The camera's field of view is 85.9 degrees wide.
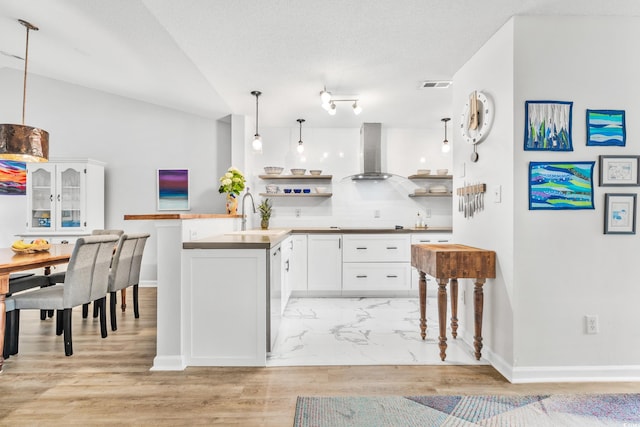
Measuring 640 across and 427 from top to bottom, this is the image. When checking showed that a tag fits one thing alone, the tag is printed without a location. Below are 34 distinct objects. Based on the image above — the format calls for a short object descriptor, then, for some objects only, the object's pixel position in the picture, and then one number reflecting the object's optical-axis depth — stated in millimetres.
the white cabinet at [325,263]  4535
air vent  3479
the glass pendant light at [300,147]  4668
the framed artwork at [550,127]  2279
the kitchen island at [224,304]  2453
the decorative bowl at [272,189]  5027
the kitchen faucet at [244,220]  4773
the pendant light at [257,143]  4004
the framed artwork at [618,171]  2273
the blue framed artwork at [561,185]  2270
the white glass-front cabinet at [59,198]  4801
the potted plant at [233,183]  4171
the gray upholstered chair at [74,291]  2654
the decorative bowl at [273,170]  4984
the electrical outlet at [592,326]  2275
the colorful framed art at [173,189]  5266
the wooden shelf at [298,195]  4992
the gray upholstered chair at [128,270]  3340
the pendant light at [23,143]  2846
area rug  1786
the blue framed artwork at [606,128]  2281
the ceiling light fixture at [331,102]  3223
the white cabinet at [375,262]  4523
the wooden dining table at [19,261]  2377
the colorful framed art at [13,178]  5047
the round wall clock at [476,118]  2570
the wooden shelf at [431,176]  4934
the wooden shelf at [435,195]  4989
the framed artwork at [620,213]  2266
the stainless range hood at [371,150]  4961
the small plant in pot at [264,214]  4910
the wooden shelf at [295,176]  4947
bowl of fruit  3049
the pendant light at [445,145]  4879
